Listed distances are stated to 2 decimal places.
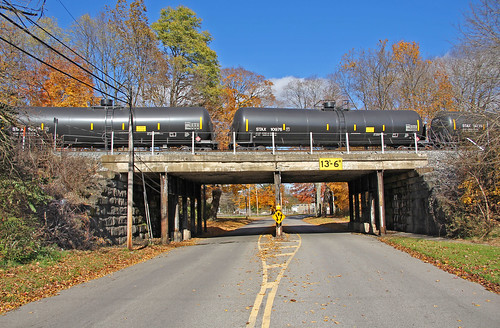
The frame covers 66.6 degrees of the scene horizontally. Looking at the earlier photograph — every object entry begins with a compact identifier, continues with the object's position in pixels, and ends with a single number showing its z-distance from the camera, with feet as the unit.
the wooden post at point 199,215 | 82.13
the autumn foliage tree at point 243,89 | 122.62
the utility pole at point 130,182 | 46.88
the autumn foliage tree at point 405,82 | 115.75
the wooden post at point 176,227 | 62.04
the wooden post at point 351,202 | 81.92
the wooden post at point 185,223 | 67.77
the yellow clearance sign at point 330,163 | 60.29
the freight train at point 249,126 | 66.74
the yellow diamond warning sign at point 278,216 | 58.54
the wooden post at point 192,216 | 77.51
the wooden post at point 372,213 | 66.54
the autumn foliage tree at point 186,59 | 103.91
